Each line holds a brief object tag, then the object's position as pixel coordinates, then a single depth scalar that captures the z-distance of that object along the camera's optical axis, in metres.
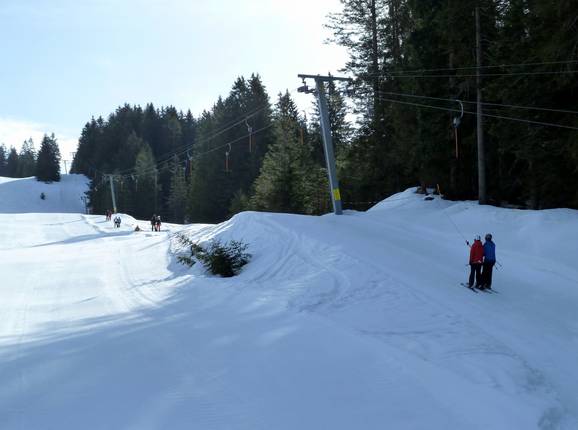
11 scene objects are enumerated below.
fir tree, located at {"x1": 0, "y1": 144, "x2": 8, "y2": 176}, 194.90
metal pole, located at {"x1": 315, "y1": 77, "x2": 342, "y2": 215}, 24.84
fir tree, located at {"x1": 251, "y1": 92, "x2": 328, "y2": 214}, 43.44
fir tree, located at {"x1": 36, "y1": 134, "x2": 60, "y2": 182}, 126.44
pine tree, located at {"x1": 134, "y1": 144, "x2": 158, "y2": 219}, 93.19
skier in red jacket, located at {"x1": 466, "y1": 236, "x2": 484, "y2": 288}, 12.98
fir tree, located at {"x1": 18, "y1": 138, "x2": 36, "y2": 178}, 159.38
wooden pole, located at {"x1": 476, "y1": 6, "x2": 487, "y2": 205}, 24.09
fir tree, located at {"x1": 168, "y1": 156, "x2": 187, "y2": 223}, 91.31
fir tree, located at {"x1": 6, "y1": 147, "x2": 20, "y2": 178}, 180.77
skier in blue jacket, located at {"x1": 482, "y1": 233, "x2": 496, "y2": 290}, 12.88
